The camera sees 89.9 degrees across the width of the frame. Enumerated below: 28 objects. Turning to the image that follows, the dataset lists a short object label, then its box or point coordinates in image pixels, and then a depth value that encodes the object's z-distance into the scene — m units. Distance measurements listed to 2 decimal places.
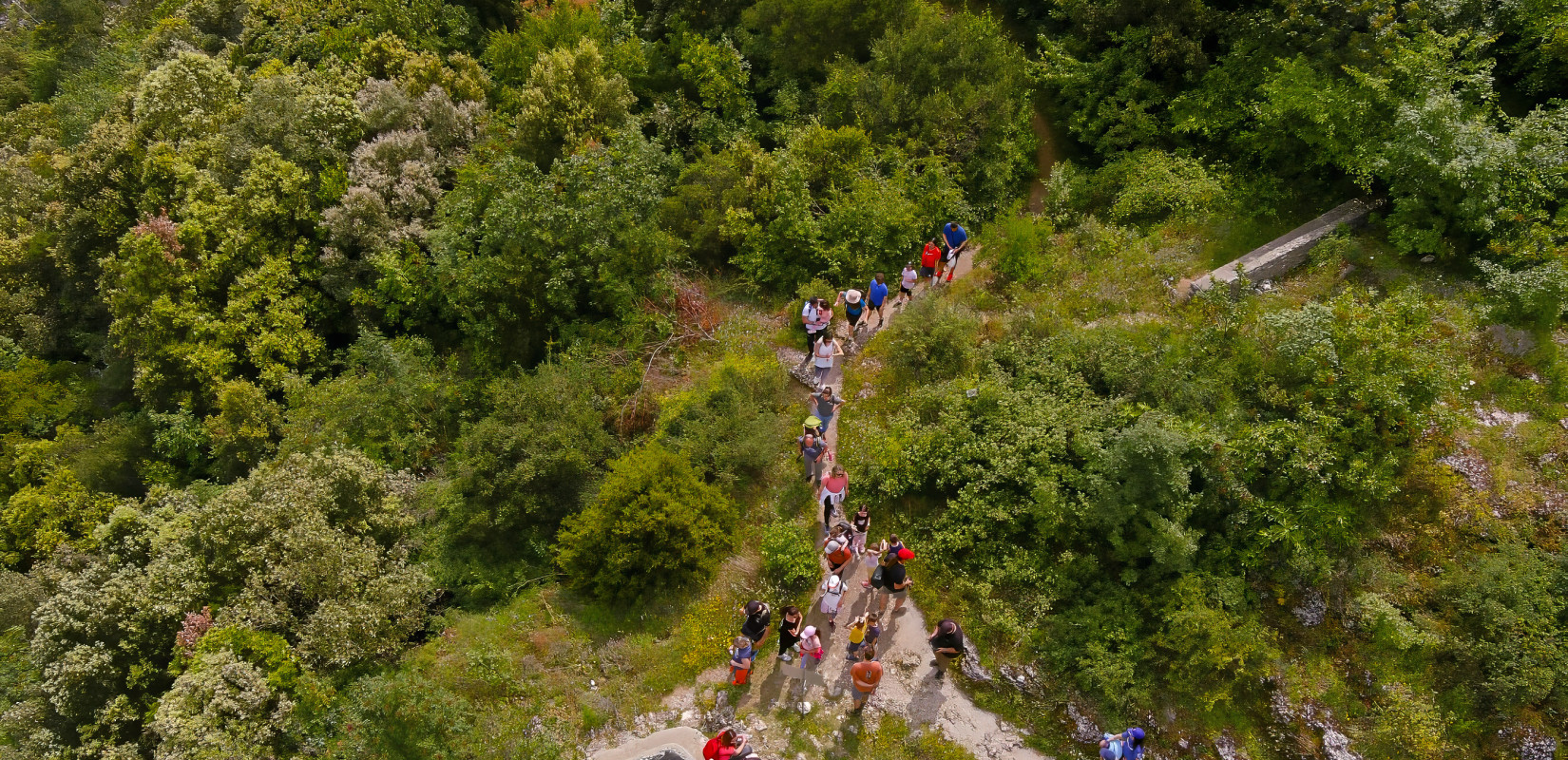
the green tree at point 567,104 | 23.91
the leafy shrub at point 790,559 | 15.02
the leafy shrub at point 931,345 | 17.53
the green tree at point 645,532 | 15.20
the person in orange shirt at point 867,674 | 13.44
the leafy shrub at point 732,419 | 16.69
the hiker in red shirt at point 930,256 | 19.36
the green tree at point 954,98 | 22.17
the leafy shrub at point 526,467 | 17.03
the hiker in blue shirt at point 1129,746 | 12.56
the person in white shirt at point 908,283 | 19.19
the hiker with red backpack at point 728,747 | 12.60
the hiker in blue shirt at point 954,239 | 19.44
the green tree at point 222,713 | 14.18
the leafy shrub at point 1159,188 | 19.94
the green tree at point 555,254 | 20.64
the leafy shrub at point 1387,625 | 13.02
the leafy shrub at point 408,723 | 13.38
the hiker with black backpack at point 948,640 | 13.38
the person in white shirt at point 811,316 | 17.91
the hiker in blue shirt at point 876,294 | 18.61
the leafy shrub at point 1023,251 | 19.45
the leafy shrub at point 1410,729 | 12.59
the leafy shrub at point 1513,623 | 12.45
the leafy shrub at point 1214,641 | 13.04
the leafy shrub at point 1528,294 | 15.05
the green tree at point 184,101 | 26.95
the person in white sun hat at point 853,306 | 18.19
